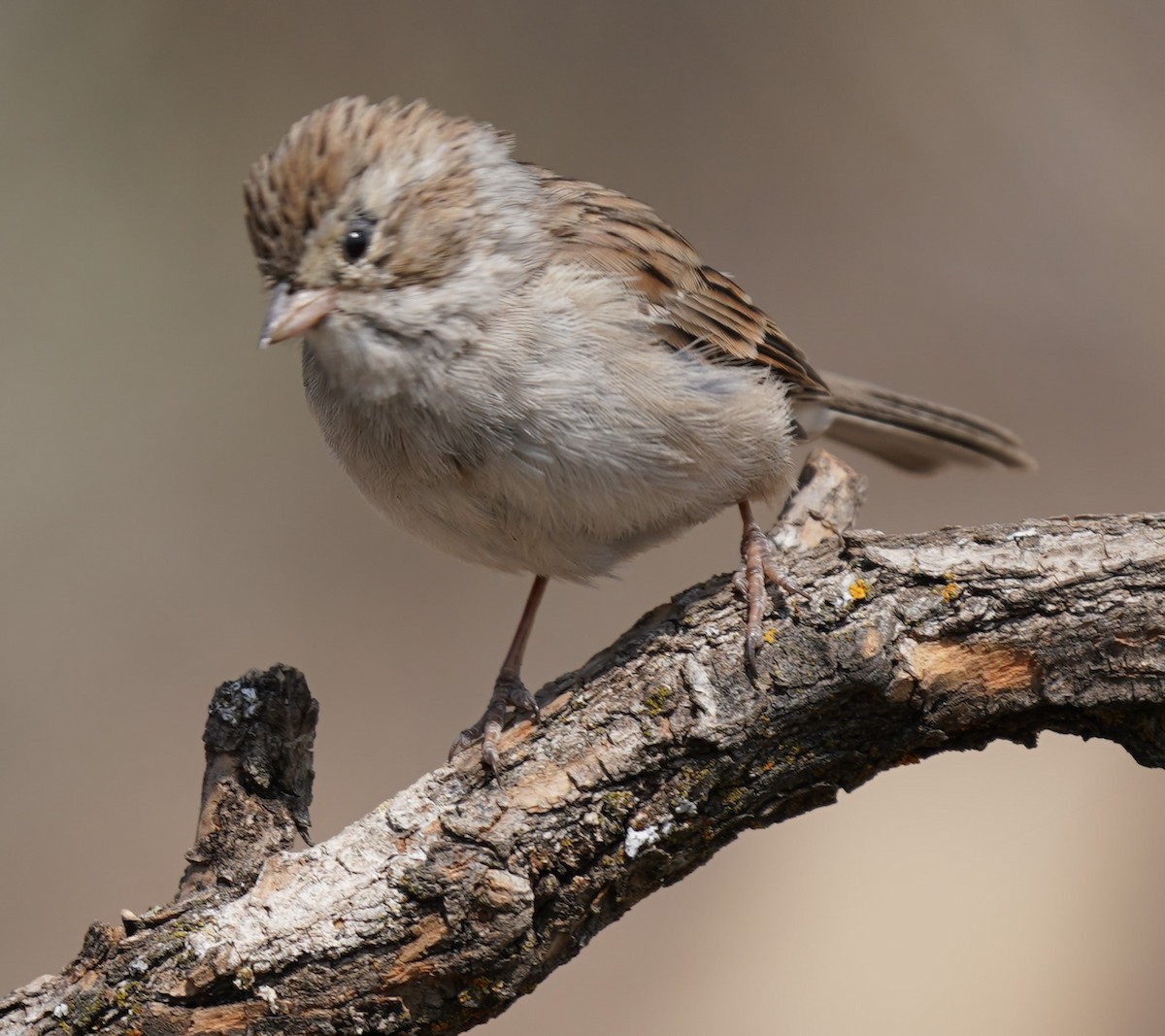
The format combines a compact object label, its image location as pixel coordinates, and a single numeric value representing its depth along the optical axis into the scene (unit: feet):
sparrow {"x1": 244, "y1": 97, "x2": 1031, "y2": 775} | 18.81
